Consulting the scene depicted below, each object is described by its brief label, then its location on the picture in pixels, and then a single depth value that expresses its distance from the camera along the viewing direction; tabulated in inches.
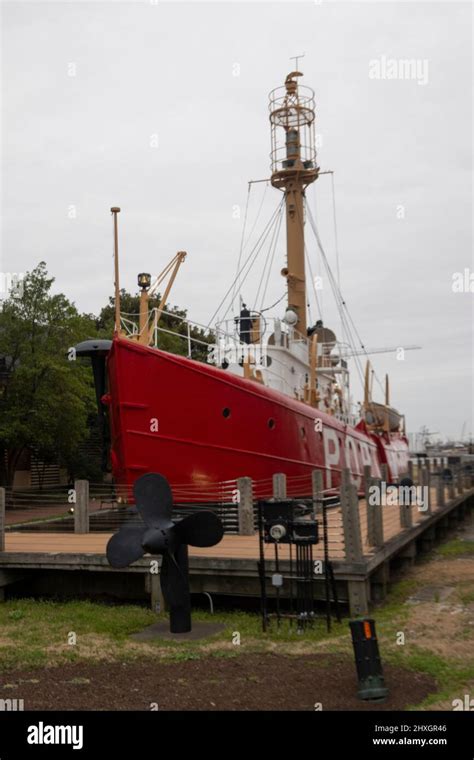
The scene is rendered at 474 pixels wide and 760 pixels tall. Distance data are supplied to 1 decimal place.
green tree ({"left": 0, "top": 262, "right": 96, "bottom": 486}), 1008.2
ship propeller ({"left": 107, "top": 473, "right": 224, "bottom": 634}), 370.3
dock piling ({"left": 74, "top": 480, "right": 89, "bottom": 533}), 573.9
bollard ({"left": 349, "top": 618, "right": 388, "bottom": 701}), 278.4
